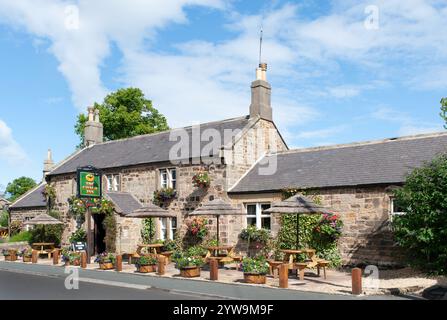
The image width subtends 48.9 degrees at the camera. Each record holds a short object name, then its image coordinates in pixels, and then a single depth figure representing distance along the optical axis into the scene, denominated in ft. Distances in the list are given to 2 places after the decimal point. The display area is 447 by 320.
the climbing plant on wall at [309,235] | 60.64
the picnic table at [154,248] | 66.49
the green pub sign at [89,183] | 71.87
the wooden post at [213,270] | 50.65
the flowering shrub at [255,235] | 67.15
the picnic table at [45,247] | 84.23
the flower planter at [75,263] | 68.08
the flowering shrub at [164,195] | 77.66
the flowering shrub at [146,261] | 58.34
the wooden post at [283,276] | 44.52
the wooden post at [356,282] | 39.47
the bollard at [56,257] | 71.46
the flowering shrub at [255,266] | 48.14
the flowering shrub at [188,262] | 53.72
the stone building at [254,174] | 58.34
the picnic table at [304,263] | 49.57
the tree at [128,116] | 139.95
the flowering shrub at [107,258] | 62.81
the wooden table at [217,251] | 61.98
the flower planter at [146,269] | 58.44
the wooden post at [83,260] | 65.25
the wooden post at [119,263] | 60.23
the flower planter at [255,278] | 48.06
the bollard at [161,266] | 56.08
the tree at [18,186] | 224.68
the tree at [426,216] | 44.86
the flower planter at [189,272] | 53.52
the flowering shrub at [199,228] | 73.15
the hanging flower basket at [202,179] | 73.23
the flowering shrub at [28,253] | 78.38
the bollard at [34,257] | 76.07
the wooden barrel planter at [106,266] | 62.90
